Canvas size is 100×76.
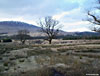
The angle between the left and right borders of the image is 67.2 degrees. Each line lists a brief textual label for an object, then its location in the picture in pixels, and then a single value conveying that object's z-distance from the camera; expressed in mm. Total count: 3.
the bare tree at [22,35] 32940
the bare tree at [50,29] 26661
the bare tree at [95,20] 13133
